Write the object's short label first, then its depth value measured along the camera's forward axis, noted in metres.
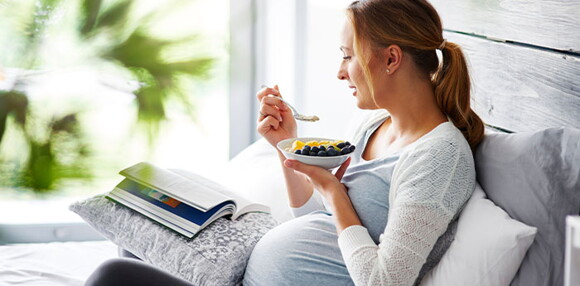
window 2.84
